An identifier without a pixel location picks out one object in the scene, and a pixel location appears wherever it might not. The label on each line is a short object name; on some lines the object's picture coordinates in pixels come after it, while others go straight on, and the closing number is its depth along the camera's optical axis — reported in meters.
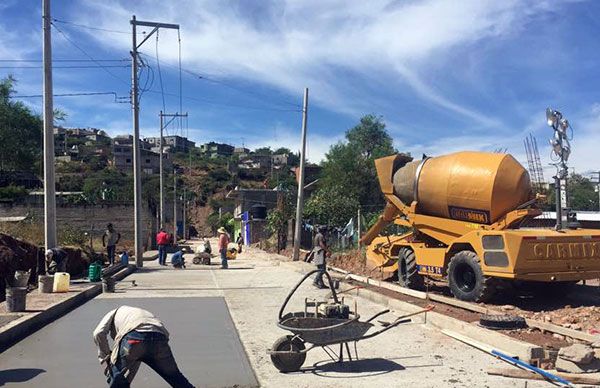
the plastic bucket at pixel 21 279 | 11.46
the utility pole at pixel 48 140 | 15.27
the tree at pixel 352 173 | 50.50
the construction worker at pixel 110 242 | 22.12
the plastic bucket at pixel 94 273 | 16.22
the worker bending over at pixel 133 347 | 4.97
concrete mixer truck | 10.77
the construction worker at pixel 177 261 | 25.06
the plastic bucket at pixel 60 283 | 13.41
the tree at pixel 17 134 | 44.66
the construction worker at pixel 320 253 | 15.60
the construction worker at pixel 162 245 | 26.14
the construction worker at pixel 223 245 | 24.93
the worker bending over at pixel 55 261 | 14.40
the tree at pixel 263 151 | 178.32
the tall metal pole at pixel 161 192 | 41.91
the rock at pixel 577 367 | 6.62
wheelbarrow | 7.18
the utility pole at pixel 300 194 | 25.92
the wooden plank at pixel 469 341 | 8.01
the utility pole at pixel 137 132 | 24.52
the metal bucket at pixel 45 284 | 13.17
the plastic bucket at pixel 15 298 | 10.04
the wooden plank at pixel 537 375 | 6.29
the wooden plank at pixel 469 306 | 8.25
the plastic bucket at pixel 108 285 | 15.11
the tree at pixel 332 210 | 34.50
